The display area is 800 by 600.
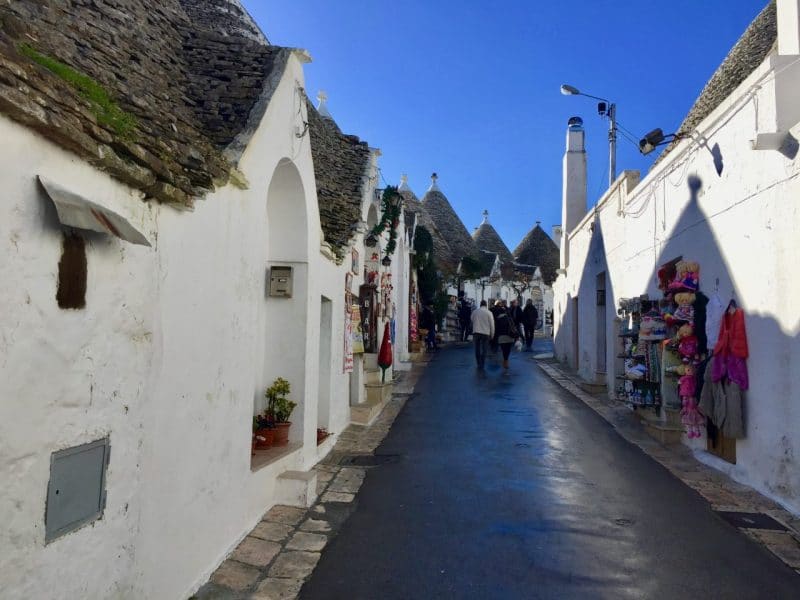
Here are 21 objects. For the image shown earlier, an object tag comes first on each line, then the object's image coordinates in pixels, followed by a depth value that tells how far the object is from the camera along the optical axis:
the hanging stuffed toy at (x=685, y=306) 7.93
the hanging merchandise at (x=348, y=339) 9.35
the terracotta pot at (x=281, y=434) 6.46
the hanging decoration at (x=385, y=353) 11.76
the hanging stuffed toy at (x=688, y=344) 7.77
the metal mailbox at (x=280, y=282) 6.59
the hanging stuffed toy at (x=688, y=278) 8.09
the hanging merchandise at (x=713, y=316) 7.37
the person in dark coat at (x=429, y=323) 23.58
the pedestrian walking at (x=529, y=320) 23.89
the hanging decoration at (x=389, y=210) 13.65
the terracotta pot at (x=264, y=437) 6.34
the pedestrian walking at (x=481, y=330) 16.98
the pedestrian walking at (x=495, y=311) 17.98
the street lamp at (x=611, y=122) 15.55
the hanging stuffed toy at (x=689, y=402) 7.61
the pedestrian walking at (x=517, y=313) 23.33
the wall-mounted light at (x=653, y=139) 8.55
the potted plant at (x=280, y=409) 6.43
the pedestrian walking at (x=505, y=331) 17.14
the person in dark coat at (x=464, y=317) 28.83
